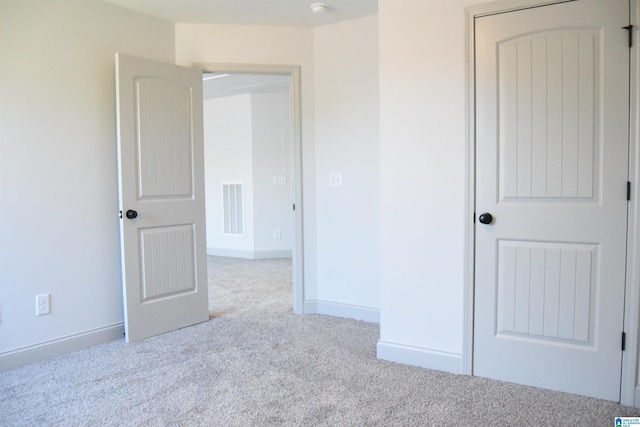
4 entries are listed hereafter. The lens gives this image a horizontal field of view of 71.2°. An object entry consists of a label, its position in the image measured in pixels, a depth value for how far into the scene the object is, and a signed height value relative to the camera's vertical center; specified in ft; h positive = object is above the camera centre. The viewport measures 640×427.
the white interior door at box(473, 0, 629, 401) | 7.13 -0.19
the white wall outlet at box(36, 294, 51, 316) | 9.27 -2.40
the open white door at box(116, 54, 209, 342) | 10.18 -0.19
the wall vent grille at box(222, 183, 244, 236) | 22.34 -1.07
